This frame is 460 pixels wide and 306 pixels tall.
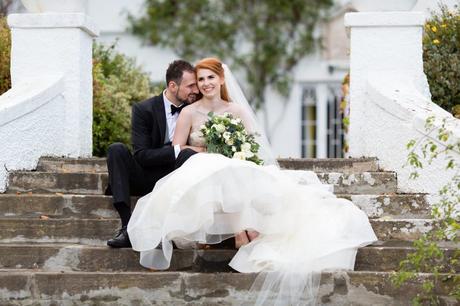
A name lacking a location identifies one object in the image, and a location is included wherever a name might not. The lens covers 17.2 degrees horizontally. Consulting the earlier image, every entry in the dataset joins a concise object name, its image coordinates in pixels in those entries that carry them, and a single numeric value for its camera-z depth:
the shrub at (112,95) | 17.16
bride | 9.64
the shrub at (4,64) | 15.86
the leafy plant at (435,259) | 8.62
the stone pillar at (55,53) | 14.03
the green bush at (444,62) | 14.93
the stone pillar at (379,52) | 13.68
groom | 10.78
